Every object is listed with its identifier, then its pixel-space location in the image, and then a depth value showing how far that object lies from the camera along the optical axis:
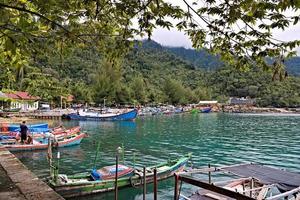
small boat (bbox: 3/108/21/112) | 45.90
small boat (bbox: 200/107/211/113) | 88.10
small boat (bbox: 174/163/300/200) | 7.04
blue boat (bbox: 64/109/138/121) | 51.08
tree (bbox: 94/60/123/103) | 72.02
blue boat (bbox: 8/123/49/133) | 24.47
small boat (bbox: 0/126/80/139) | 21.79
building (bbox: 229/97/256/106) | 110.30
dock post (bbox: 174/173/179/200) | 6.01
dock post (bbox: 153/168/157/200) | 7.39
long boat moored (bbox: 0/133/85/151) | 18.83
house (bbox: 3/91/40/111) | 46.25
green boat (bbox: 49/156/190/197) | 10.77
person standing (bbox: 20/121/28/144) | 18.96
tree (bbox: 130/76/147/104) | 80.26
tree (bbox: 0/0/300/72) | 3.06
